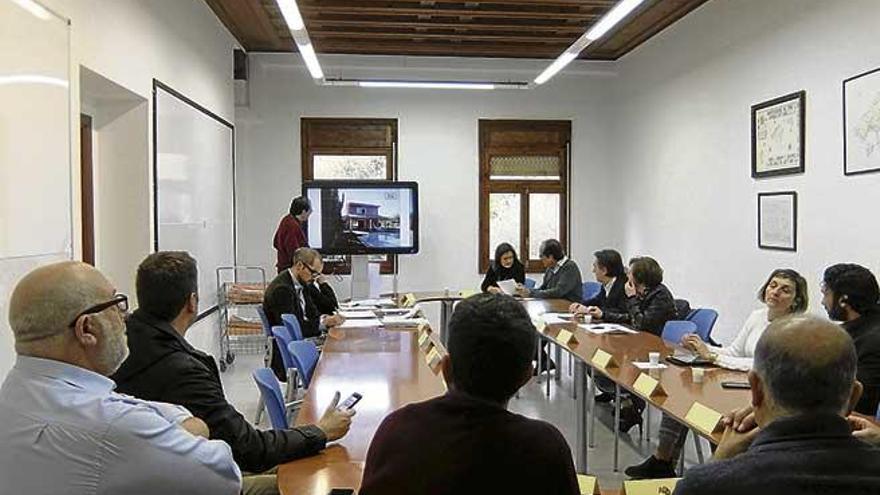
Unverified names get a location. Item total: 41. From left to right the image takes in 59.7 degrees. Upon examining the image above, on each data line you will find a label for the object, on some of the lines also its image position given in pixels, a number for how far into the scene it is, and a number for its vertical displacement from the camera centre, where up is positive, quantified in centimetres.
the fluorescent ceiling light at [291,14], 523 +149
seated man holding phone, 229 -46
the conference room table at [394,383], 231 -72
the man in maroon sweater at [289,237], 787 -13
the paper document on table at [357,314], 581 -70
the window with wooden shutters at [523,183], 966 +52
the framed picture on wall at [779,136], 566 +68
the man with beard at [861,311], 306 -38
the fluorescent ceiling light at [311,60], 667 +156
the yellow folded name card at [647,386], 324 -70
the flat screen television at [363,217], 881 +8
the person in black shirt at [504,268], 771 -45
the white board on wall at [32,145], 335 +37
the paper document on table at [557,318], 557 -70
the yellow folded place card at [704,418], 268 -70
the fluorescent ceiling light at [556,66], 717 +158
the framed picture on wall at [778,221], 575 +2
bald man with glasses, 154 -39
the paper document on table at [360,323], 534 -70
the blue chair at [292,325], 496 -66
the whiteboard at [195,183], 588 +37
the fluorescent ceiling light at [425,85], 847 +156
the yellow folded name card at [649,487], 203 -70
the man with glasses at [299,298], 535 -53
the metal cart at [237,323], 775 -103
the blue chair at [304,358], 385 -69
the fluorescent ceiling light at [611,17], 538 +153
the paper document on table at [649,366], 378 -71
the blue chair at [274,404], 292 -69
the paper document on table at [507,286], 745 -61
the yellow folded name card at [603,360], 389 -70
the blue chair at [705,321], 540 -69
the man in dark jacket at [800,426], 136 -38
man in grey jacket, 718 -51
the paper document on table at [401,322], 527 -68
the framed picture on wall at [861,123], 472 +64
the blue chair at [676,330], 484 -67
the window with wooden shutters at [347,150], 941 +91
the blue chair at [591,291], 772 -69
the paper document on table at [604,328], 510 -70
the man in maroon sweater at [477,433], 157 -44
